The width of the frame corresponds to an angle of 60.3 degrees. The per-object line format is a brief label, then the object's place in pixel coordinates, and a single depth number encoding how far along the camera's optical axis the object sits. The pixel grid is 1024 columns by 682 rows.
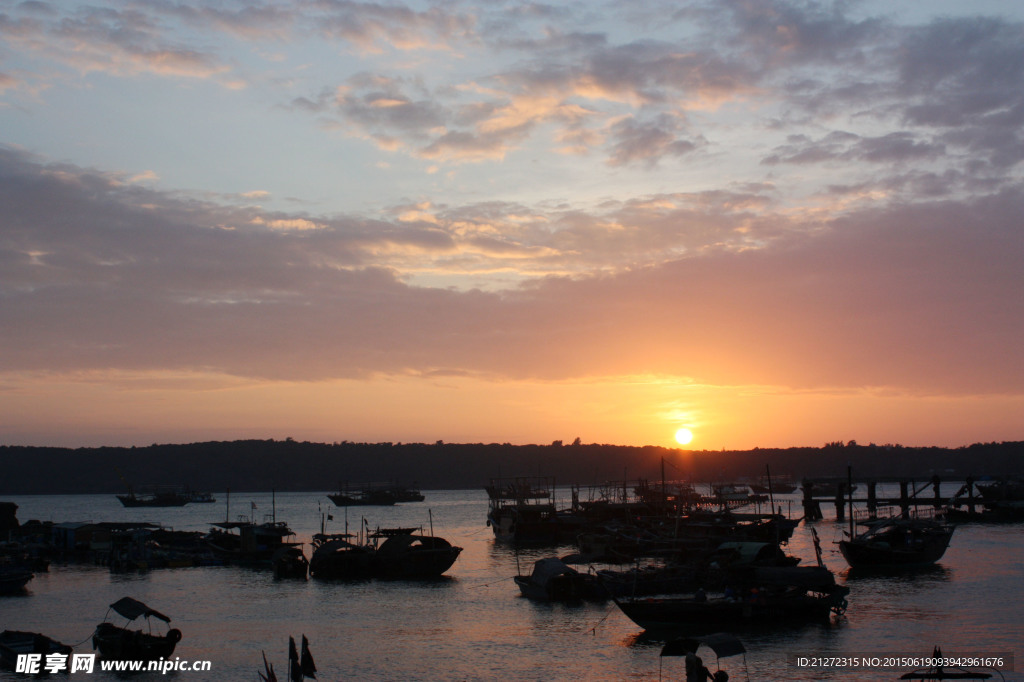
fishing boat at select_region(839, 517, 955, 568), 62.87
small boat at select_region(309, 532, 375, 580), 66.19
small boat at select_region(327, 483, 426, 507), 196.62
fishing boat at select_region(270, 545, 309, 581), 66.94
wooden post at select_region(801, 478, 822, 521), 123.88
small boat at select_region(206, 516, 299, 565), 75.75
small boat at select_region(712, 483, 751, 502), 159.00
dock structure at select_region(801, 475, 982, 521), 113.44
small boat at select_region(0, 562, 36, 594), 58.47
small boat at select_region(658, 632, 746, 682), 27.02
